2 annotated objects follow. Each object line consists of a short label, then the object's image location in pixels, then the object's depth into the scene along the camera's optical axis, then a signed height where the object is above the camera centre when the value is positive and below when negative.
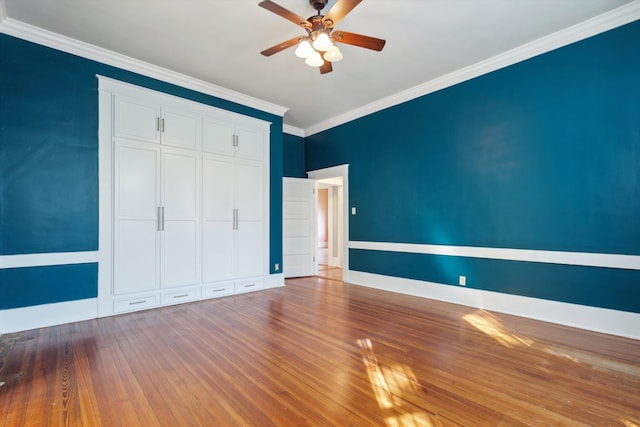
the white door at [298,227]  5.89 -0.20
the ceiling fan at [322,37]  2.39 +1.65
